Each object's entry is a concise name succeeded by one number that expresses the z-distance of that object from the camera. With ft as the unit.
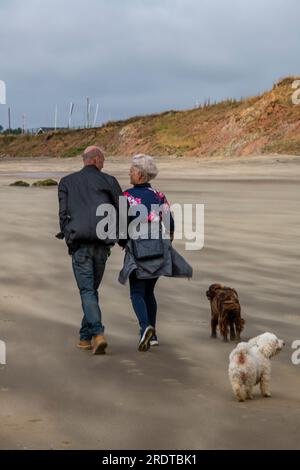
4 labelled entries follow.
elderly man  51.39
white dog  41.47
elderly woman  51.96
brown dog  54.85
